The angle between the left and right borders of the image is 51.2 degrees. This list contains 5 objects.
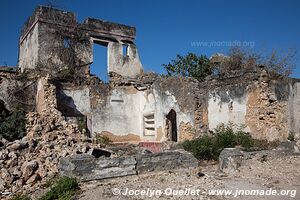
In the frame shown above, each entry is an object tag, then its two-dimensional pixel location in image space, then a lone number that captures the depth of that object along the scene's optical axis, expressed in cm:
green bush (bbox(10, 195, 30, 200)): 662
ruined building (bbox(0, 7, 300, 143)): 1371
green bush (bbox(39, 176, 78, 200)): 637
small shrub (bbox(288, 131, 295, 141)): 1320
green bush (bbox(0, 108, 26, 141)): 1287
